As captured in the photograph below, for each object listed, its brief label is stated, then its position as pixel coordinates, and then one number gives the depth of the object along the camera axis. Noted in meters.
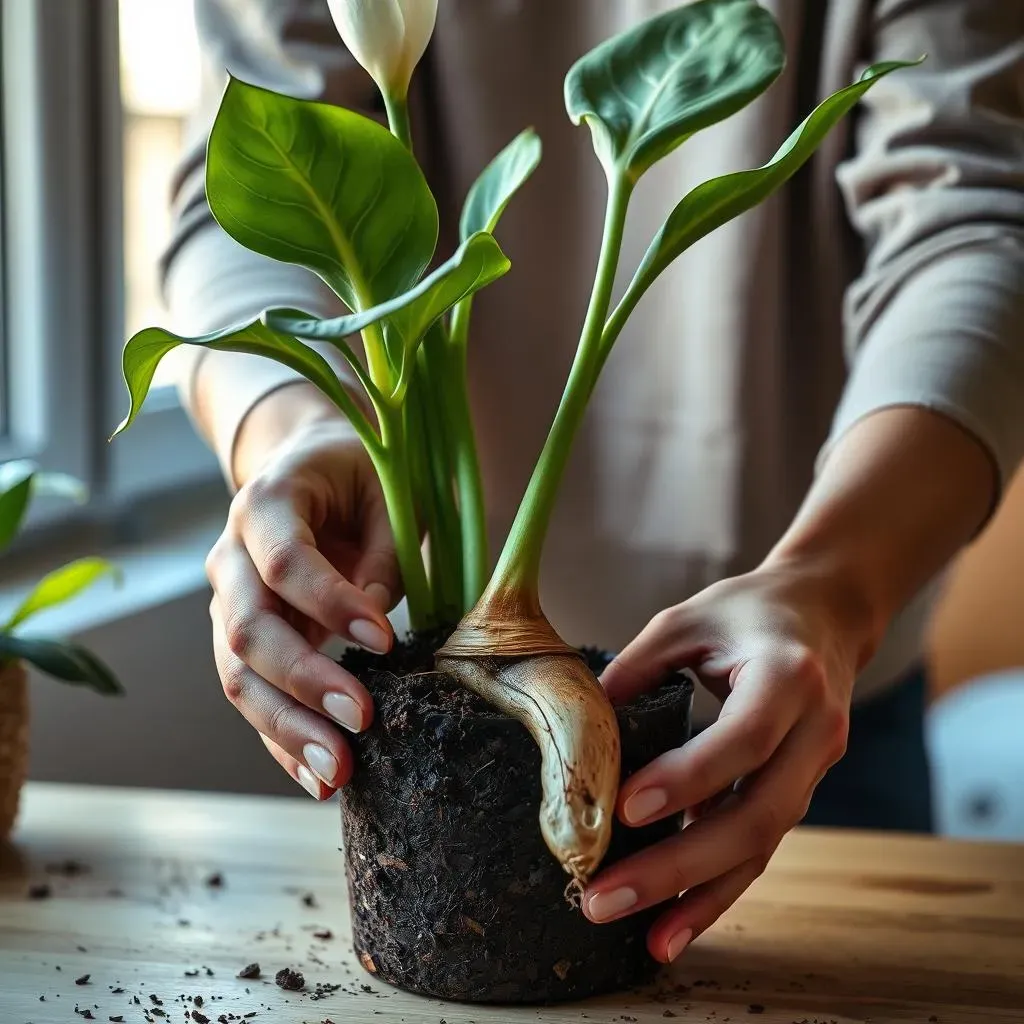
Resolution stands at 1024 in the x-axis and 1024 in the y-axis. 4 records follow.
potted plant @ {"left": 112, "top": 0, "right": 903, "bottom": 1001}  0.50
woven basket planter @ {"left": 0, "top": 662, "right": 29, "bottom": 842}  0.79
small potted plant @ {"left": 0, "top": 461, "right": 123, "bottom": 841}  0.80
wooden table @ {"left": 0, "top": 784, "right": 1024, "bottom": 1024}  0.59
